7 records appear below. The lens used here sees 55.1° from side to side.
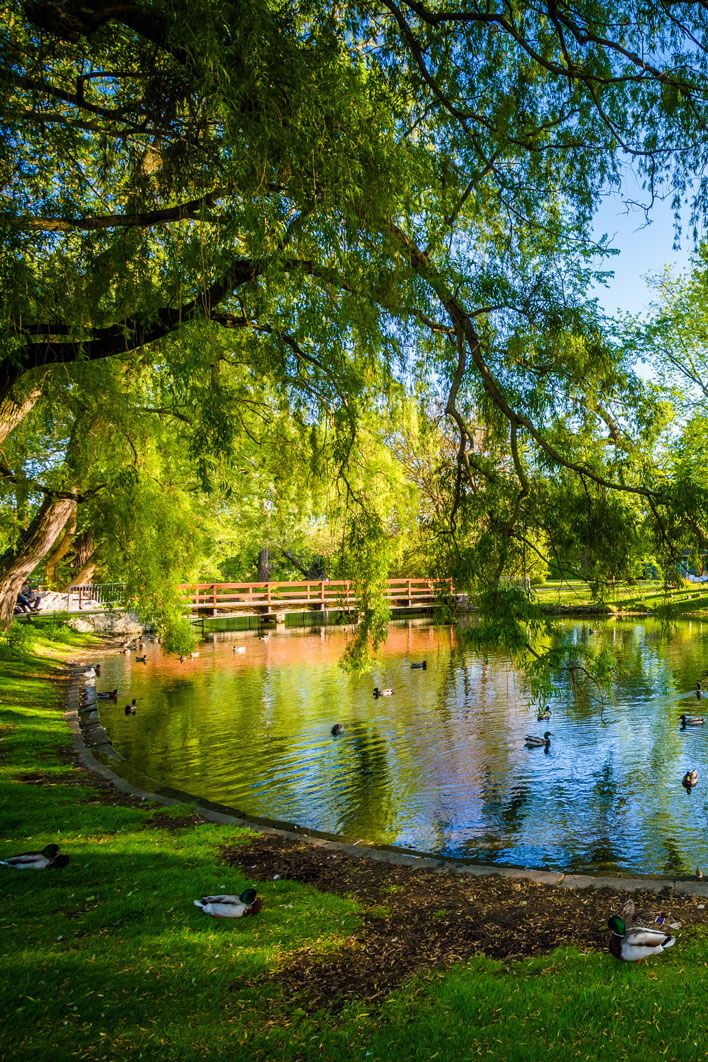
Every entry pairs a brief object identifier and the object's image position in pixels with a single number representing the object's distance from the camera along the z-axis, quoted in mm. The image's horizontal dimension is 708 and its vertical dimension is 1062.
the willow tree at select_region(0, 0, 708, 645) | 3885
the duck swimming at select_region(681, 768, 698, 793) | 8039
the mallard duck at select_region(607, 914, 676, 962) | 3658
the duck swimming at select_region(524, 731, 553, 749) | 10047
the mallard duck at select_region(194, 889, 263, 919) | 4195
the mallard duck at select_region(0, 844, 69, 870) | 4750
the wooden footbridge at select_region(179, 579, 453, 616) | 28078
